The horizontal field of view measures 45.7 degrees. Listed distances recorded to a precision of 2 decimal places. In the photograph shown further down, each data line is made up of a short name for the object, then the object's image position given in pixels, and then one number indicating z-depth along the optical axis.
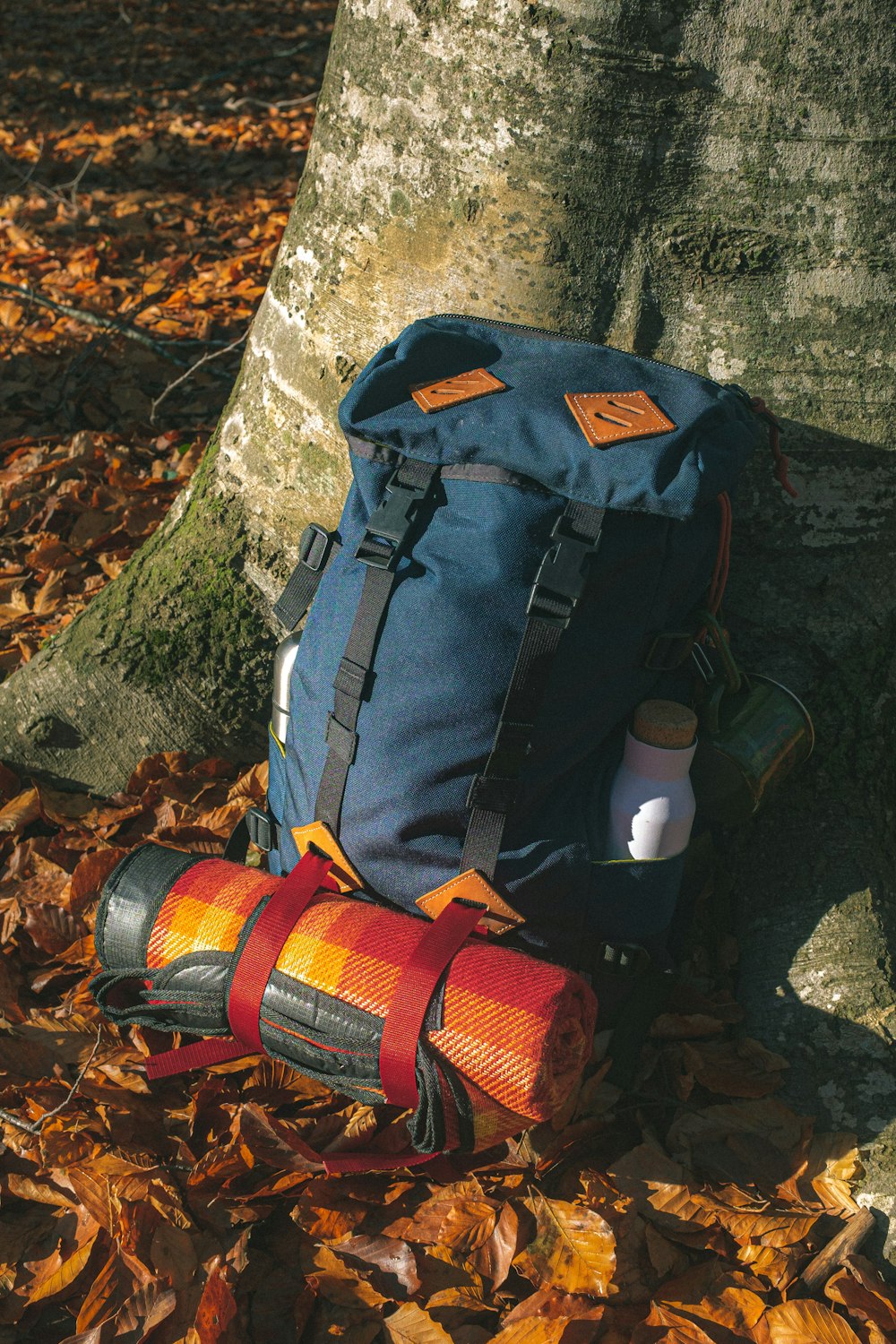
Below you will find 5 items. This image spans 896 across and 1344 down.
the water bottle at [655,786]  2.05
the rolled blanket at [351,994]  1.84
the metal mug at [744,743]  2.13
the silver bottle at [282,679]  2.36
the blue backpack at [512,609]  1.92
